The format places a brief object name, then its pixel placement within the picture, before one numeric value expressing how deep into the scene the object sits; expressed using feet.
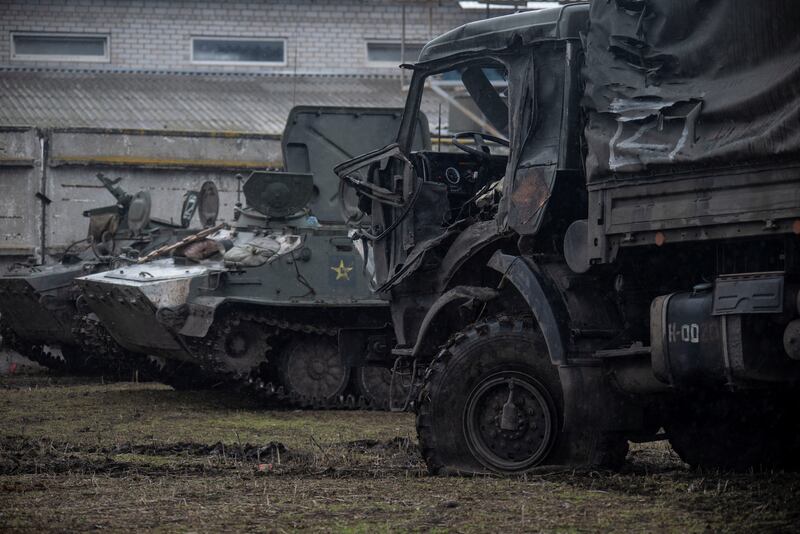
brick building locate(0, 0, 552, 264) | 75.87
